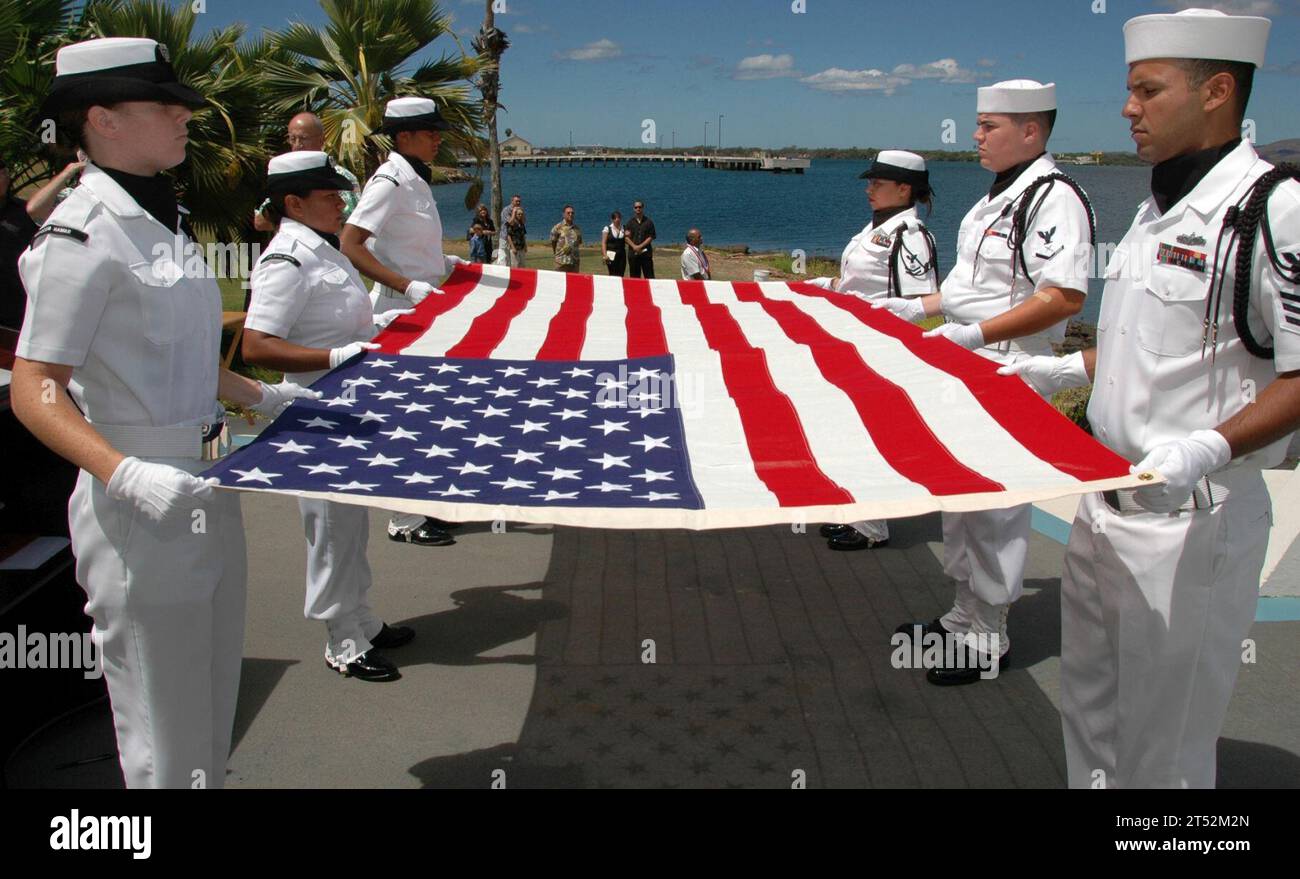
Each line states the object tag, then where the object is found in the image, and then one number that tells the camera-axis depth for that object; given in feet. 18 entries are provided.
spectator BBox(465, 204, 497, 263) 61.67
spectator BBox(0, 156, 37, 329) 16.35
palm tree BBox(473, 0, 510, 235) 54.54
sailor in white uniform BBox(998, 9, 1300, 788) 8.20
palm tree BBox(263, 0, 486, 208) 40.11
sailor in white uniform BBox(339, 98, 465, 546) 17.20
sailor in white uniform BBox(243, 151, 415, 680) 13.00
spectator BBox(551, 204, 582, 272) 58.75
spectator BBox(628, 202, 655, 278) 60.34
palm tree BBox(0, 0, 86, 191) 26.78
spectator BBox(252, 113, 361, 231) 20.22
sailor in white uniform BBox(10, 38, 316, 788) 8.08
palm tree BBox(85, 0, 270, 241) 31.71
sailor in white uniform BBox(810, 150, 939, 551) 18.57
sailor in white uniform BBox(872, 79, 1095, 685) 13.29
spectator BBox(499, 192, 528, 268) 60.03
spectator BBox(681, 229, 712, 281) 53.54
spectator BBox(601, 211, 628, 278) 60.64
